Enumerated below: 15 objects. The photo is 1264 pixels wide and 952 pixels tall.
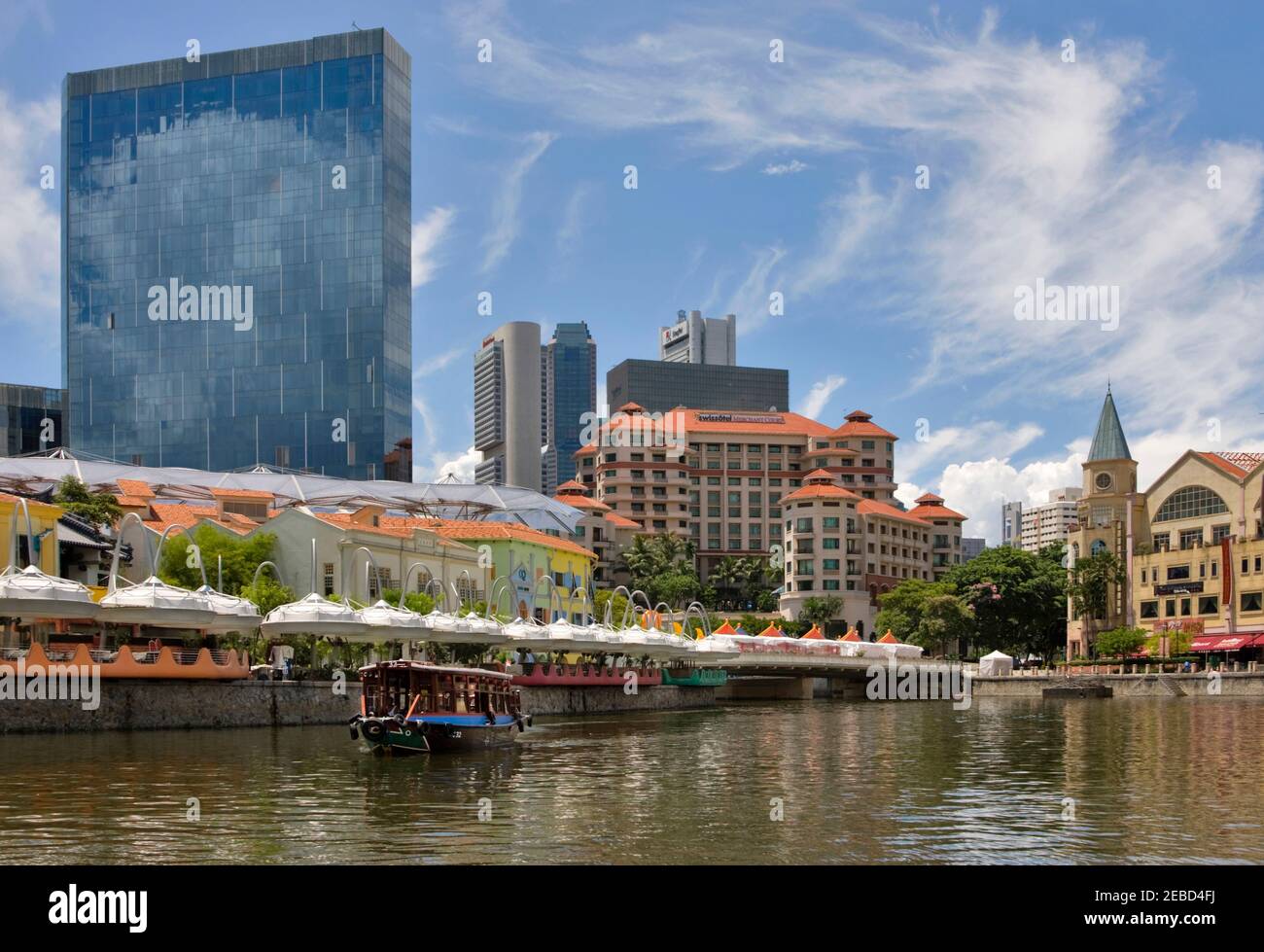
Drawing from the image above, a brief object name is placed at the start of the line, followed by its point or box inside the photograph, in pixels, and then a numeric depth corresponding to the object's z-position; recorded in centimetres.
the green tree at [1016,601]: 16388
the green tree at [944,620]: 15862
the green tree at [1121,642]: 13700
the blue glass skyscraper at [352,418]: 19662
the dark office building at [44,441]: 19838
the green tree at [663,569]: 18375
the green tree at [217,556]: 9156
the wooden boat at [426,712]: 5056
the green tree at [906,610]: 16700
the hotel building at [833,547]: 18825
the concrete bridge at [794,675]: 12275
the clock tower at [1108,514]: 14875
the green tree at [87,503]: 10081
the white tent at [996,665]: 13788
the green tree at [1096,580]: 14662
